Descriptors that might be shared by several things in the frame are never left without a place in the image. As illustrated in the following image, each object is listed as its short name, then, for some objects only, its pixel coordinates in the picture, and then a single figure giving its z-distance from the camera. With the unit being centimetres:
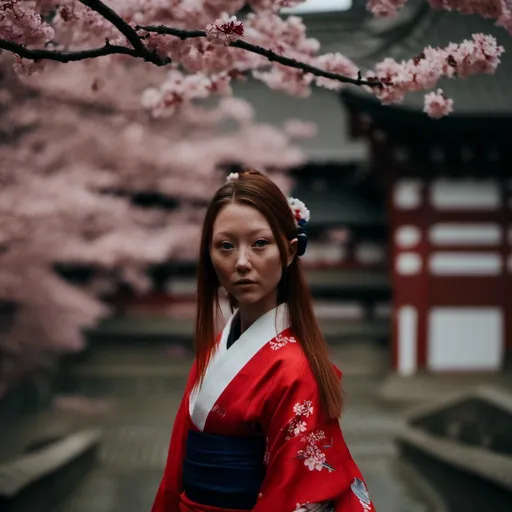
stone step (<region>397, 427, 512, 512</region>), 443
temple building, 957
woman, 184
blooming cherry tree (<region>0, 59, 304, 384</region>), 573
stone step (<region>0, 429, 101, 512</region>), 432
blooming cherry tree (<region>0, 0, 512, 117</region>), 218
